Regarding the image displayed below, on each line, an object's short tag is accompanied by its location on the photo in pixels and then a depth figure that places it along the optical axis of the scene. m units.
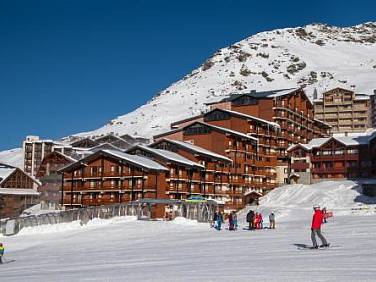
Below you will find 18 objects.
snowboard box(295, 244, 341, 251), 20.51
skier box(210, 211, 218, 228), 38.82
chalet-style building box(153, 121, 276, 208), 80.62
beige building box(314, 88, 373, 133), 134.38
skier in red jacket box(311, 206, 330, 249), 19.97
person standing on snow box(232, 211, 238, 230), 36.26
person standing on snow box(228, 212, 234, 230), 35.94
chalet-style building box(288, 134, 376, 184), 81.69
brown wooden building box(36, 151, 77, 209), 89.79
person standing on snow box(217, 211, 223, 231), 37.48
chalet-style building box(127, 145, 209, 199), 68.94
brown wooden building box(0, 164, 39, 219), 85.31
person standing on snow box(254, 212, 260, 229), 35.41
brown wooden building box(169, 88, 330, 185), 93.00
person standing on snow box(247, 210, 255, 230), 35.08
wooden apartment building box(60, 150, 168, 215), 65.75
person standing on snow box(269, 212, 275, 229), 34.81
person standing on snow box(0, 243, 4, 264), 25.16
